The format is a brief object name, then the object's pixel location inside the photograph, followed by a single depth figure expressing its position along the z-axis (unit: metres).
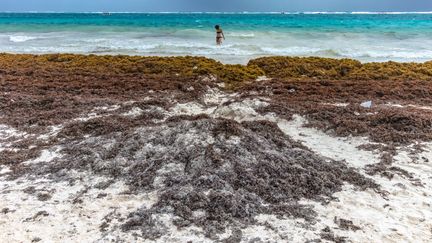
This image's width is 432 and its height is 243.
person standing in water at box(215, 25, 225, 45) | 20.59
